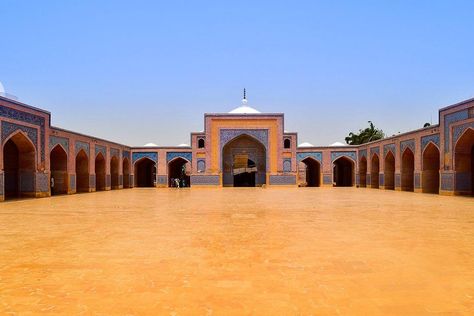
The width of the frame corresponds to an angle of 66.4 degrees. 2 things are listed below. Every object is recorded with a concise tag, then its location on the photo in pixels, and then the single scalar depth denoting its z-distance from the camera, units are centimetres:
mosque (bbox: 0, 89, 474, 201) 1380
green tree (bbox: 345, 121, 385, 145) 3512
